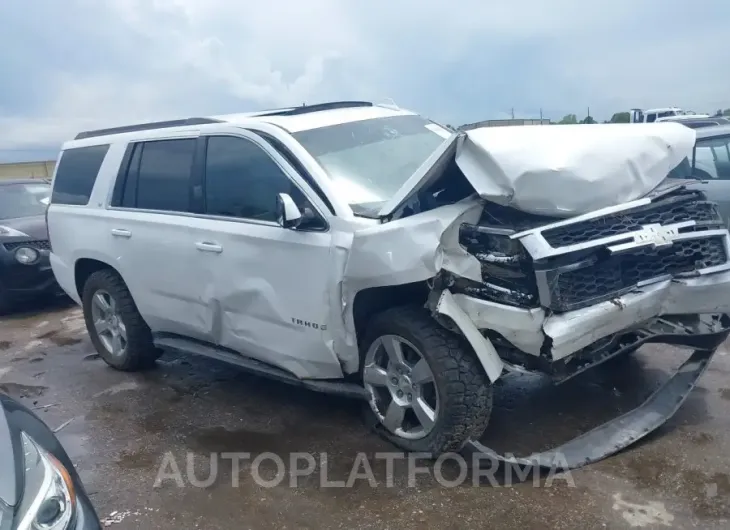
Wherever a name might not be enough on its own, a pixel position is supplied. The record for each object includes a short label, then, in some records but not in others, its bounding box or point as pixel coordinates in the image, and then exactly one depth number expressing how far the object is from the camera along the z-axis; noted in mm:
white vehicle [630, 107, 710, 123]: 20516
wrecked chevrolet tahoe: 3293
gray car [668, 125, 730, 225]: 7425
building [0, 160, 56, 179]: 30906
